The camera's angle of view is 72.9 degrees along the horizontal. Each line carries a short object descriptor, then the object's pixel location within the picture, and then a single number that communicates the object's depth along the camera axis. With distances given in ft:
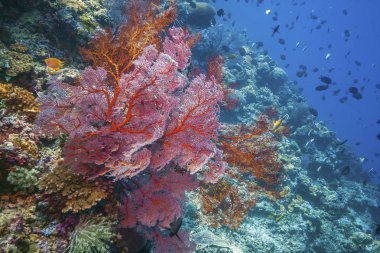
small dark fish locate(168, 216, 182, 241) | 10.59
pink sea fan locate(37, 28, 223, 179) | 10.32
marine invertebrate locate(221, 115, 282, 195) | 17.40
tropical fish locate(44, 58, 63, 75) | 14.98
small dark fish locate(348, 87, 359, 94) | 37.86
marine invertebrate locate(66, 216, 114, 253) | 8.84
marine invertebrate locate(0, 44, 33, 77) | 13.80
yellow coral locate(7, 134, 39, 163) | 10.55
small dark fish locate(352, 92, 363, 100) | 40.05
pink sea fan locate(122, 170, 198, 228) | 11.08
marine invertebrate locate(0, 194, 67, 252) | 8.41
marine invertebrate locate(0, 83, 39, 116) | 11.97
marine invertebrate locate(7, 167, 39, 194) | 9.59
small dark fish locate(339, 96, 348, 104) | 57.06
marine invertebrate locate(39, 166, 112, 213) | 9.52
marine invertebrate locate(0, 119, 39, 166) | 10.07
